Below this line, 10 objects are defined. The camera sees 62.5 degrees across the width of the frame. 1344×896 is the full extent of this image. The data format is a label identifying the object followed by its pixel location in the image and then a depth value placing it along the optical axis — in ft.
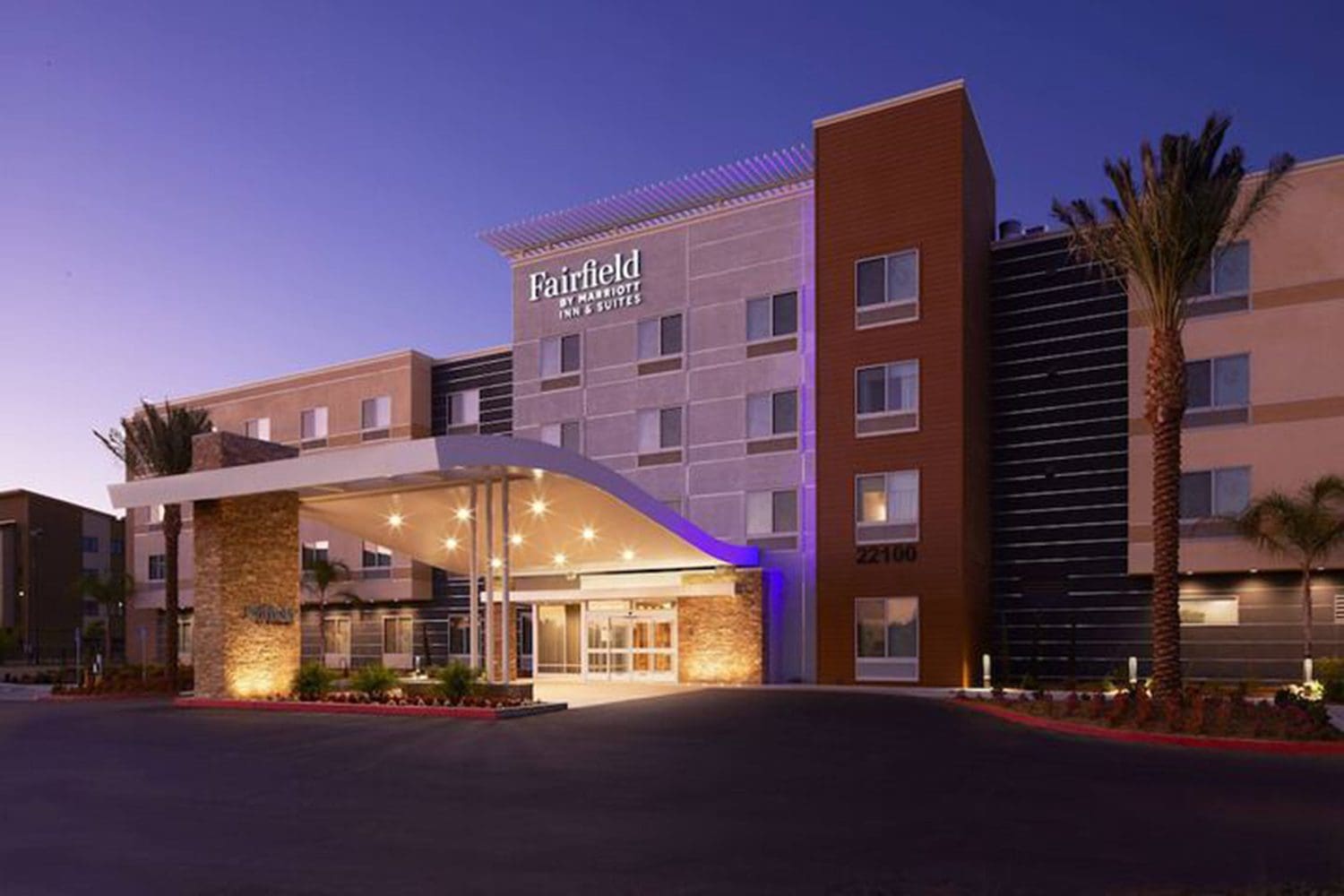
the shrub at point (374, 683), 87.25
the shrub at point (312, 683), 90.99
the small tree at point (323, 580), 149.79
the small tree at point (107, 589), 164.96
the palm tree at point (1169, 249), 70.74
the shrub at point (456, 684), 82.79
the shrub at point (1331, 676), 81.82
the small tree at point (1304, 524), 89.15
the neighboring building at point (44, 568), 255.09
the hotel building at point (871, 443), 97.50
